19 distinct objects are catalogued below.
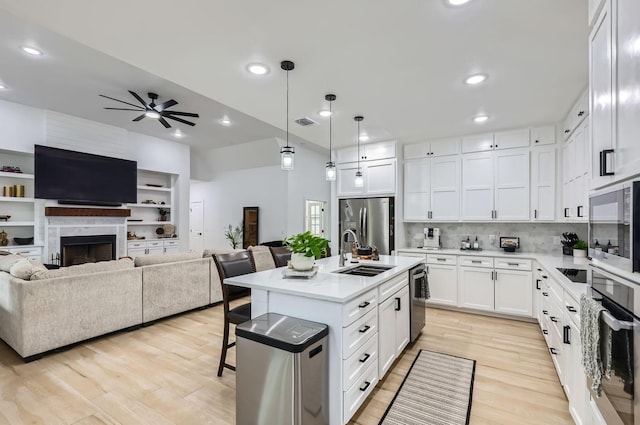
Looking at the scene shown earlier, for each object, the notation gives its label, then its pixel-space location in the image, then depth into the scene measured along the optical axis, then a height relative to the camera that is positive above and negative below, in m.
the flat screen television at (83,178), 5.23 +0.65
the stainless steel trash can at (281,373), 1.68 -0.94
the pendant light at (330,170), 3.78 +0.54
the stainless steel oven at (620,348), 1.09 -0.52
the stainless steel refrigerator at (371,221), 5.02 -0.12
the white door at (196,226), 9.75 -0.44
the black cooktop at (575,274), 2.27 -0.49
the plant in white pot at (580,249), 3.48 -0.40
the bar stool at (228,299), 2.62 -0.78
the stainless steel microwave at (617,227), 1.11 -0.05
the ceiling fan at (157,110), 4.16 +1.48
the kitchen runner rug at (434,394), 2.10 -1.43
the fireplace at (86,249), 5.57 -0.74
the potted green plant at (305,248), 2.47 -0.29
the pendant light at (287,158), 3.09 +0.57
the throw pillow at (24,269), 2.98 -0.58
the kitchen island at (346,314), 1.92 -0.73
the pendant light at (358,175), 4.00 +0.53
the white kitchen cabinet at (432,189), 4.79 +0.41
